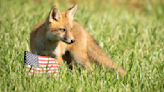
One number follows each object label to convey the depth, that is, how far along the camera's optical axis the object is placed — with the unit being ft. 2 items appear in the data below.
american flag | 25.21
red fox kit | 28.55
